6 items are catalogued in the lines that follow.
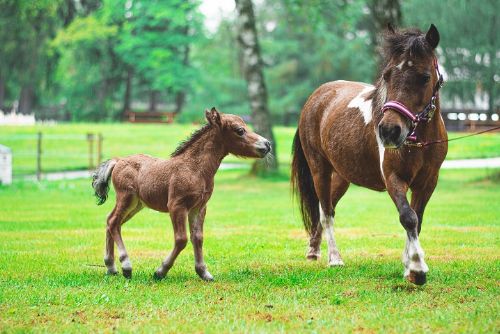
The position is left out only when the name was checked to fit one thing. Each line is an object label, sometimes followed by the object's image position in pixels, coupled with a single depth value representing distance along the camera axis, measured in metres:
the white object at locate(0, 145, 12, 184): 20.69
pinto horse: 6.65
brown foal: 7.07
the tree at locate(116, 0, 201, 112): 56.28
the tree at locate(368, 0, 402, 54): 21.00
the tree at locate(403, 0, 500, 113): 38.50
